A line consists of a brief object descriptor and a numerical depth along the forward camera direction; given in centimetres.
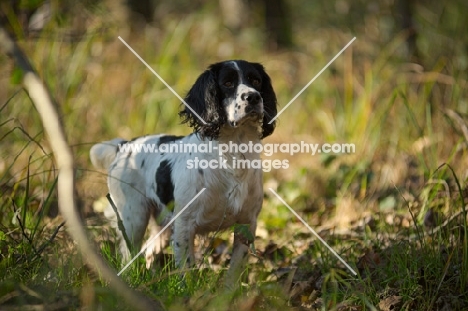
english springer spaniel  859
